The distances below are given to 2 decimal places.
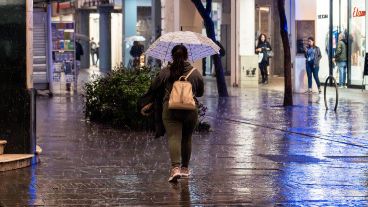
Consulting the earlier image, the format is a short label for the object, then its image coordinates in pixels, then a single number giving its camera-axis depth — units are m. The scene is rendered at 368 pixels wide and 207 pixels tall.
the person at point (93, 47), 65.62
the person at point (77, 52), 30.31
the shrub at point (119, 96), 15.94
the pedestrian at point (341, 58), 30.00
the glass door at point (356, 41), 29.09
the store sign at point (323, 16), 31.42
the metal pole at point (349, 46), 29.92
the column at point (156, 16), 44.12
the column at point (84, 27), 58.84
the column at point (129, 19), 47.62
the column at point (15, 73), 11.24
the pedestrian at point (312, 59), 27.64
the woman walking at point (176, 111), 9.96
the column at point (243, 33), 32.78
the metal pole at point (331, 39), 31.09
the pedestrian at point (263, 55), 34.59
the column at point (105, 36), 53.72
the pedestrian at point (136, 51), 39.44
